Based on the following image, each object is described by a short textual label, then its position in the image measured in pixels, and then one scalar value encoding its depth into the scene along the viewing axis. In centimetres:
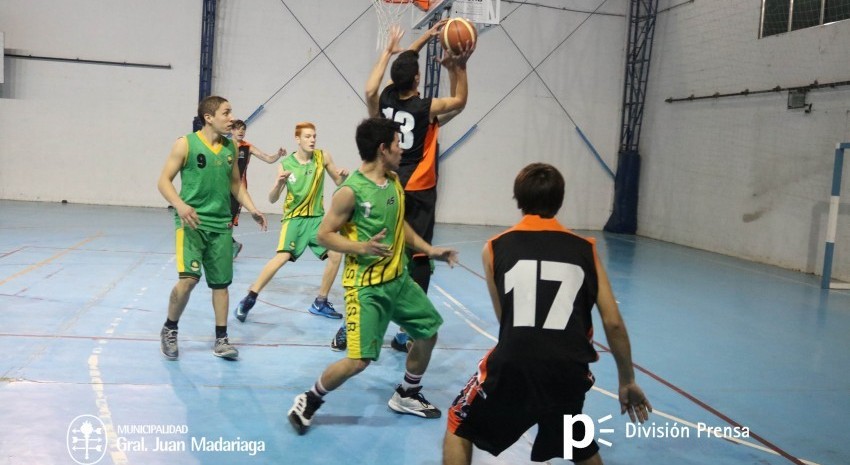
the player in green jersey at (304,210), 691
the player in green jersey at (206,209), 518
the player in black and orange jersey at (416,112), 479
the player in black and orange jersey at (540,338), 264
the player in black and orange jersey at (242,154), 868
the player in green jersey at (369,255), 396
